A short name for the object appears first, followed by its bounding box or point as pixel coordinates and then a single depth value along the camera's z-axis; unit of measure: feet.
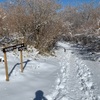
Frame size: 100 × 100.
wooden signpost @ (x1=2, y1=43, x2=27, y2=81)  12.15
